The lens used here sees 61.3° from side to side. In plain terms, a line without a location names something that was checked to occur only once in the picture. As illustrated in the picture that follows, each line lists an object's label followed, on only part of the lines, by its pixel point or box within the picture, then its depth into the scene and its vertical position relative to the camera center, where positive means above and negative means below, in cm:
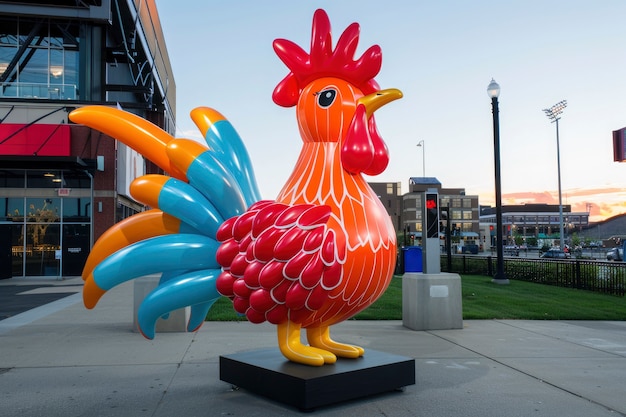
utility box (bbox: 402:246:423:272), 1759 -81
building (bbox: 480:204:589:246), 13075 +374
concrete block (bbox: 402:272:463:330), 921 -117
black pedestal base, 454 -129
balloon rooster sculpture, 416 +15
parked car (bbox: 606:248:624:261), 3668 -153
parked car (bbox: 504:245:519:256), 6269 -206
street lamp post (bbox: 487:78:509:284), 1562 +215
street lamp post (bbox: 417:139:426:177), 6806 +1087
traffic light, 1171 +35
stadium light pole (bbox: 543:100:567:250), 4256 +1091
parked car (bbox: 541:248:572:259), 4205 -167
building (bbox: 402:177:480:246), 9369 +466
